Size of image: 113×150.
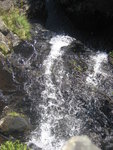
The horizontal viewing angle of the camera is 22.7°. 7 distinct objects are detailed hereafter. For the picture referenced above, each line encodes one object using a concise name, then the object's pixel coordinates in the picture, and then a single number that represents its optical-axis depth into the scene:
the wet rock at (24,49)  13.79
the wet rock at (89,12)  15.07
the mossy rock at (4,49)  13.52
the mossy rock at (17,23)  14.63
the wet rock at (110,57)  13.62
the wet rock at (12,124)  10.45
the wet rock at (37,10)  15.97
